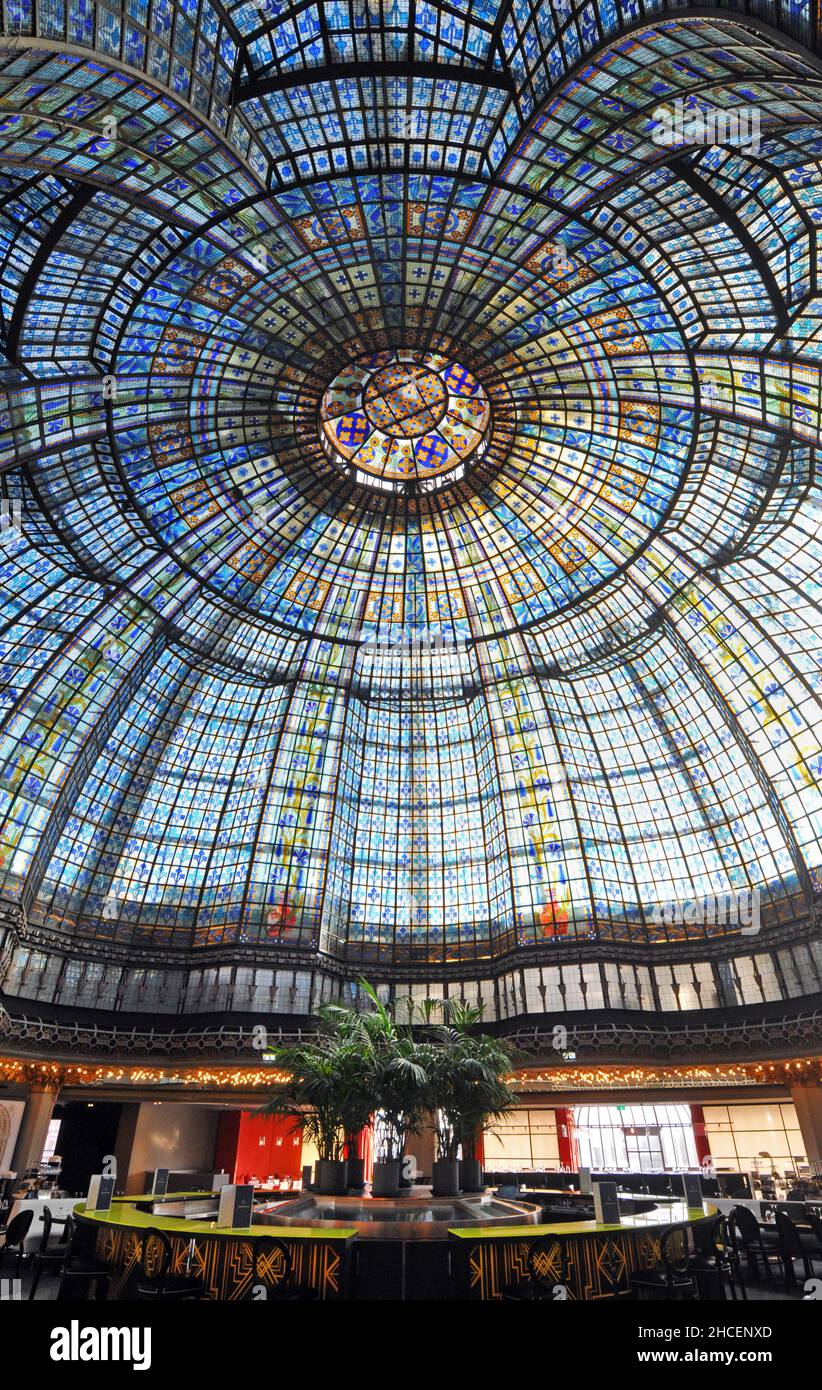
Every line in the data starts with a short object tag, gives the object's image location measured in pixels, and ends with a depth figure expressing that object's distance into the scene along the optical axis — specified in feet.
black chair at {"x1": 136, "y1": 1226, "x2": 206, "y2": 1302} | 38.47
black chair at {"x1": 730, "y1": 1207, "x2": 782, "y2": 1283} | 56.29
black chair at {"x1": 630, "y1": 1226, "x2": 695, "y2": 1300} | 41.57
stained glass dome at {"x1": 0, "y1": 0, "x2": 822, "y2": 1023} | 70.44
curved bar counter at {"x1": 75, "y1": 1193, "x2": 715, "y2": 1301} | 39.88
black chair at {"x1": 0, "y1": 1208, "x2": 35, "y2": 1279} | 52.06
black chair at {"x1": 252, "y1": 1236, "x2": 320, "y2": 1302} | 39.27
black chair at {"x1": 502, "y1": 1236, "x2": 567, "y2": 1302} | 39.73
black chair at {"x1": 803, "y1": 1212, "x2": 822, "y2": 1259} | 54.29
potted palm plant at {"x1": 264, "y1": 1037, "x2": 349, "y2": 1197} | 57.88
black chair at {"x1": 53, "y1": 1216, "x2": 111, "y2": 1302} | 45.68
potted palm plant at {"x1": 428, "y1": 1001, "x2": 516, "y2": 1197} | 59.06
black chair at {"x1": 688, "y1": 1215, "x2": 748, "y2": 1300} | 46.16
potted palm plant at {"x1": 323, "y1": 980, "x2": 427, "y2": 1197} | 56.80
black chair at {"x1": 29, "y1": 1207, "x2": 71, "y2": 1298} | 54.49
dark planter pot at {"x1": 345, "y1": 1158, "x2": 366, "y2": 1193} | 60.29
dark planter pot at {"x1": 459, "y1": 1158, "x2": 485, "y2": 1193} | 61.36
